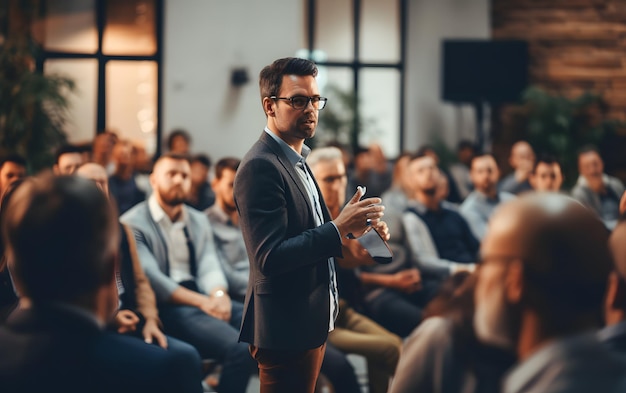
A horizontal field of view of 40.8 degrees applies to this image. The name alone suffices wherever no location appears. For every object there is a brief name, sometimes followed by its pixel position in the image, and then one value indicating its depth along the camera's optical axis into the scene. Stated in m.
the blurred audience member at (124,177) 6.76
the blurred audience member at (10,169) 4.73
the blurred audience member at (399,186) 6.52
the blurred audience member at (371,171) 7.84
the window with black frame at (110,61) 8.74
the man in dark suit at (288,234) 2.30
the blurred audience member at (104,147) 7.02
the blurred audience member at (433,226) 5.07
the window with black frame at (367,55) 10.29
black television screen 9.93
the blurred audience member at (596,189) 6.88
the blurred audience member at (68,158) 4.74
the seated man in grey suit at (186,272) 3.84
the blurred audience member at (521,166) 7.58
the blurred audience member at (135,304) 3.67
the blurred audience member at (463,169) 8.84
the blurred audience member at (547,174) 6.27
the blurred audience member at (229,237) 4.50
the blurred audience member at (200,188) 6.58
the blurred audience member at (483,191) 6.03
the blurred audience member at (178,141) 8.26
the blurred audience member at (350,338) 3.97
